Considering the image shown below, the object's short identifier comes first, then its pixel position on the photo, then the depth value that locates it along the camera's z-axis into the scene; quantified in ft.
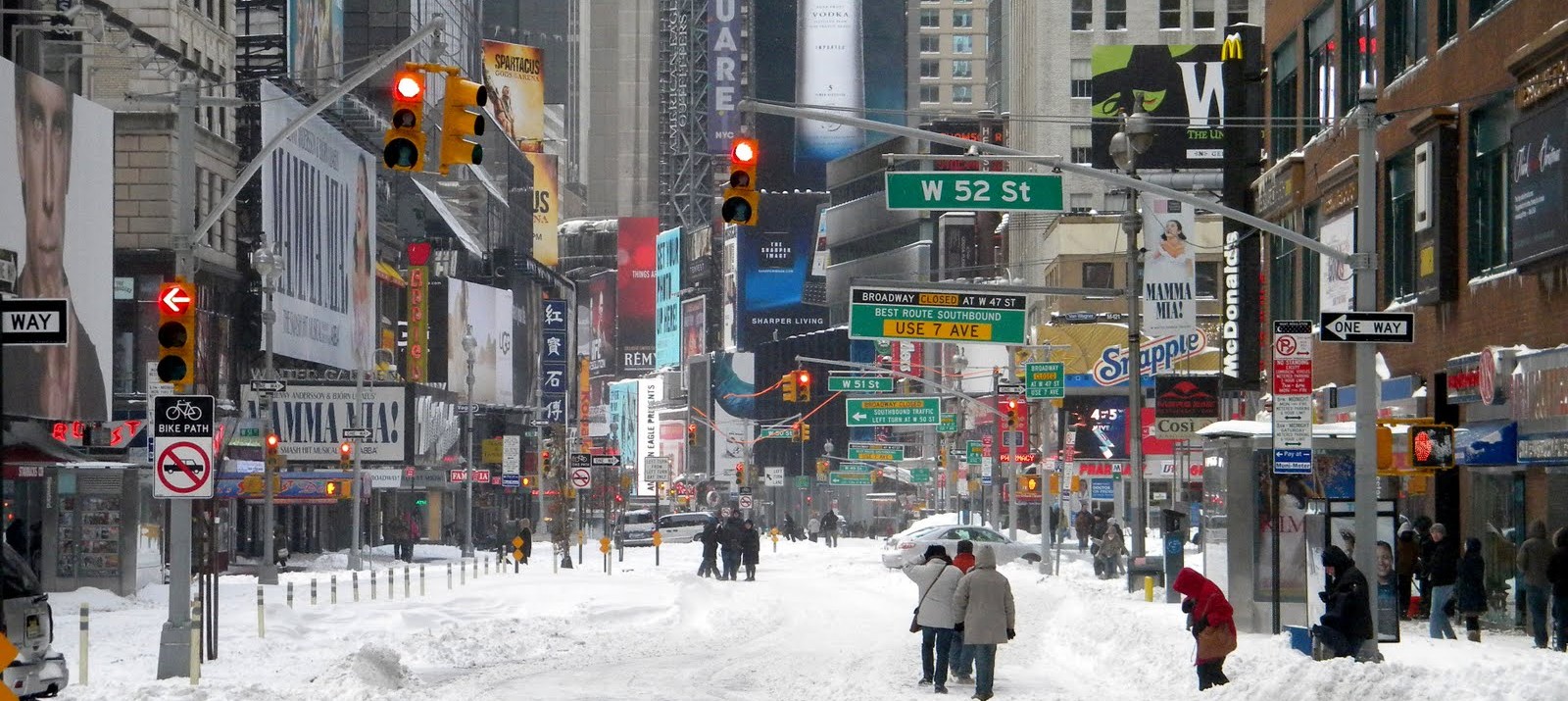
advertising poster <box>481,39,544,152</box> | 587.27
